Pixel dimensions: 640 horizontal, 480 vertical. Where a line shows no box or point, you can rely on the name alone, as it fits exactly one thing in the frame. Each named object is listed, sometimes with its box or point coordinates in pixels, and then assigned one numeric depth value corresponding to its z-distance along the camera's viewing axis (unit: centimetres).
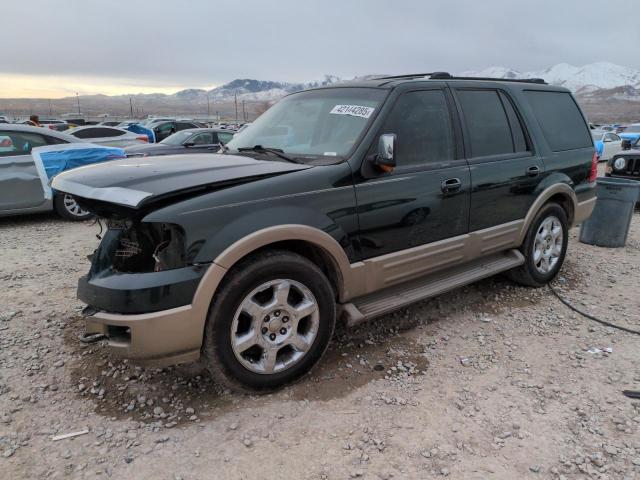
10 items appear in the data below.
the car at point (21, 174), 731
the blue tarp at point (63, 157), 748
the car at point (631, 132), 1958
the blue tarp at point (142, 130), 1581
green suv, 264
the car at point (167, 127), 2060
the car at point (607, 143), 1911
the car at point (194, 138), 1002
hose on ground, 399
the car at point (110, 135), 1113
